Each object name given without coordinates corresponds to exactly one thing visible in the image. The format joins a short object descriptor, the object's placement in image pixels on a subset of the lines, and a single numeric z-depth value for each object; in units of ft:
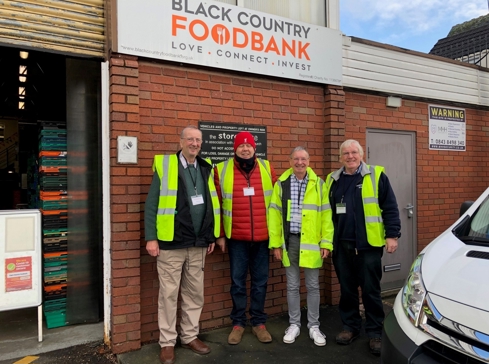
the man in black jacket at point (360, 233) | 11.25
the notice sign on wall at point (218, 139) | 13.14
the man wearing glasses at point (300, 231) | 11.62
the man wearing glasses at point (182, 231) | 10.81
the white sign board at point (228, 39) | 11.66
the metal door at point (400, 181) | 17.38
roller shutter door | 10.68
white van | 6.00
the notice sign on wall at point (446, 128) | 19.03
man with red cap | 11.93
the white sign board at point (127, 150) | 11.37
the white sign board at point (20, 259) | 12.23
